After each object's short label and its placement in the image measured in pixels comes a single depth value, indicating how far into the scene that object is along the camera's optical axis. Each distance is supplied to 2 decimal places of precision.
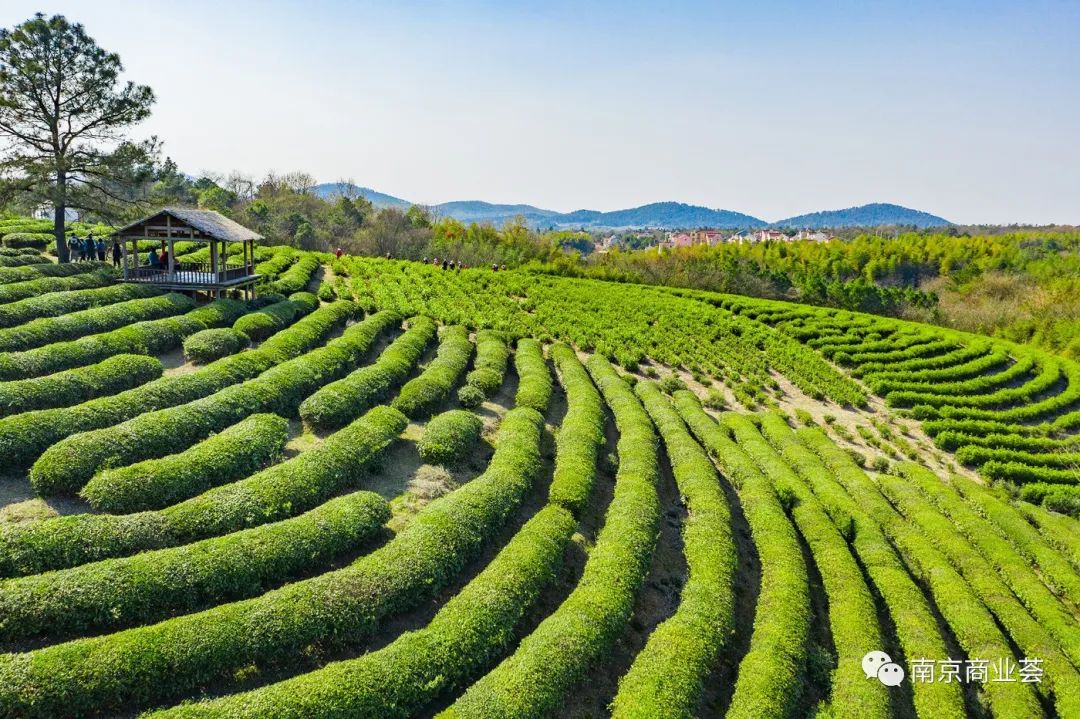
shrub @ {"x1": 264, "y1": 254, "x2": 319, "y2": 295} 41.71
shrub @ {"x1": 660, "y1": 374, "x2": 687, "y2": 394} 34.00
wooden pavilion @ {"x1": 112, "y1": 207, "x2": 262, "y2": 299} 33.84
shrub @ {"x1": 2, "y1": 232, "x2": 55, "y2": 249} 43.94
